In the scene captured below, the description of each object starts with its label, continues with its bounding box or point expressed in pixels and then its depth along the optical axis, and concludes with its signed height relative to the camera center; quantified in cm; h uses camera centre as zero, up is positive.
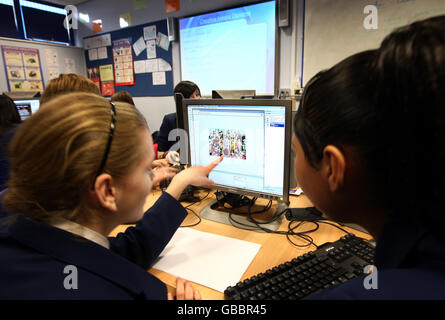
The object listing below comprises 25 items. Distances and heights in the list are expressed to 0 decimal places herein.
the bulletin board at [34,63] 348 +53
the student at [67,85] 136 +8
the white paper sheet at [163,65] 350 +41
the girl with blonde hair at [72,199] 48 -20
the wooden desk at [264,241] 72 -46
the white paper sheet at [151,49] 353 +64
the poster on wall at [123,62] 382 +52
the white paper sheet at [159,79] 359 +25
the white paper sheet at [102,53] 409 +70
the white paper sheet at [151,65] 360 +44
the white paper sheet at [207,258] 71 -46
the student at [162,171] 105 -30
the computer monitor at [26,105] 237 -3
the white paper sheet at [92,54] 423 +70
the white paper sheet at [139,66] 373 +44
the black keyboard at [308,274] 61 -44
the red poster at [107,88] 421 +17
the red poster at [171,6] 322 +108
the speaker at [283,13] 252 +76
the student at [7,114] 163 -8
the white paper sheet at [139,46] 361 +69
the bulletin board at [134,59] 350 +55
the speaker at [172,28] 324 +82
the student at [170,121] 261 -23
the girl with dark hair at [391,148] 36 -9
